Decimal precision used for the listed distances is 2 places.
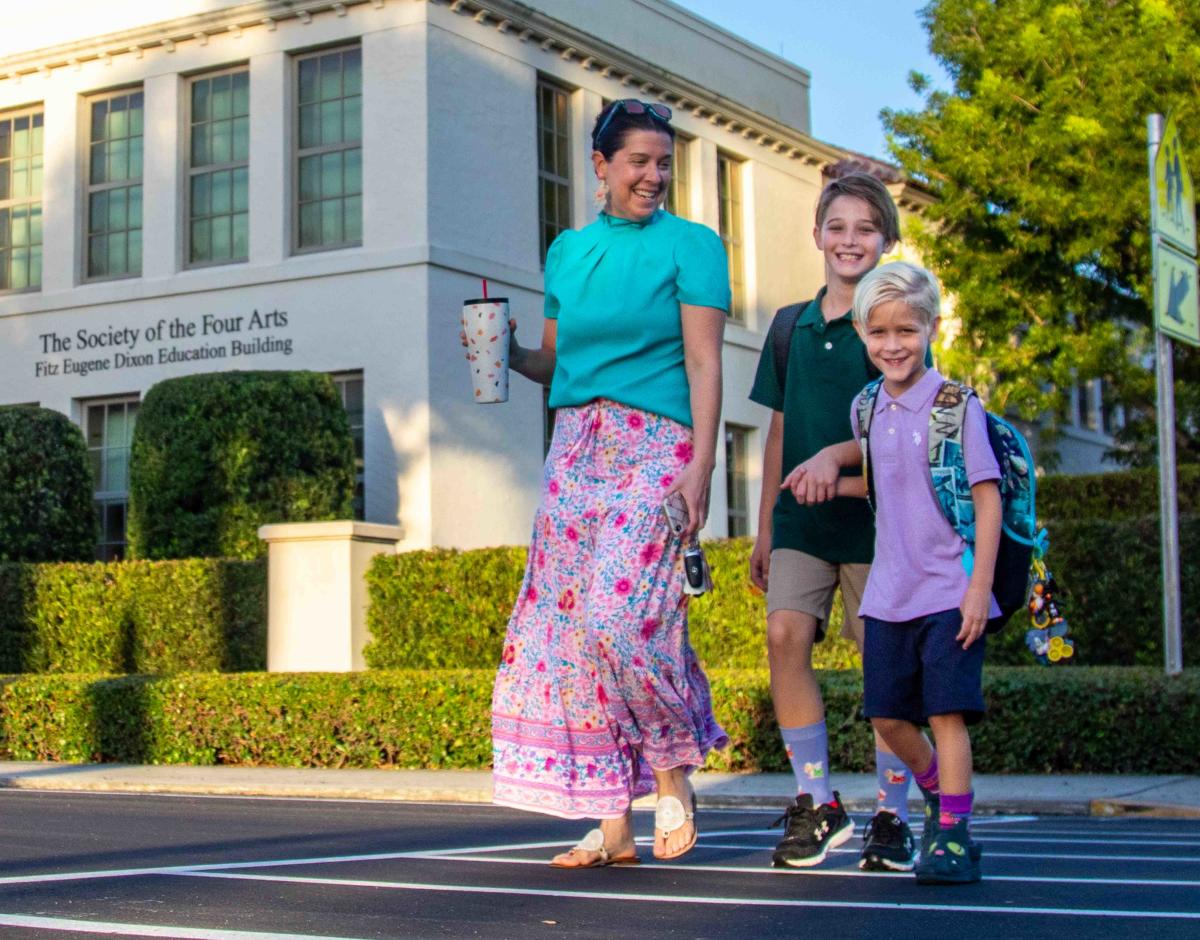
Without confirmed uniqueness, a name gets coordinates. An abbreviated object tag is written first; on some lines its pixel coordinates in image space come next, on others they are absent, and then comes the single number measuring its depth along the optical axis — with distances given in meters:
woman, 5.18
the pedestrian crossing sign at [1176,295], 10.80
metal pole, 10.68
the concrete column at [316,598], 16.25
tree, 21.95
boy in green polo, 5.32
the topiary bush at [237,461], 17.61
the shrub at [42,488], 18.28
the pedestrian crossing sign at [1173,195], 10.95
